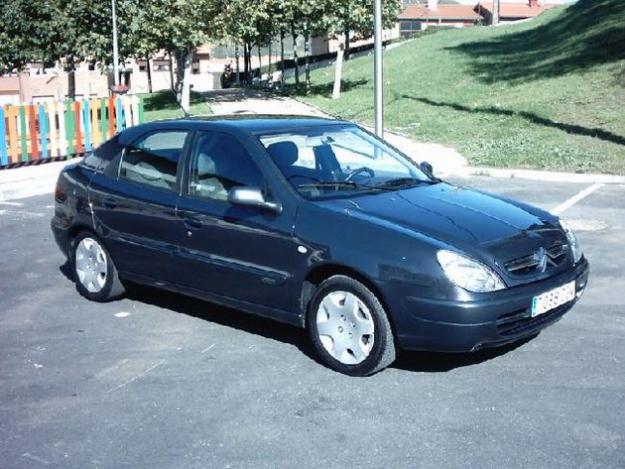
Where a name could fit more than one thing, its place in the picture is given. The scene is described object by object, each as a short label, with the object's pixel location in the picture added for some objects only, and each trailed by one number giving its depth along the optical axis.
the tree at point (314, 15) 29.31
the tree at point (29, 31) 34.50
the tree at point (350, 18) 29.21
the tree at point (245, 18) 28.95
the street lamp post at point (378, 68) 12.57
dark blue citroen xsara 4.55
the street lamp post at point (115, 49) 27.92
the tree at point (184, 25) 28.38
